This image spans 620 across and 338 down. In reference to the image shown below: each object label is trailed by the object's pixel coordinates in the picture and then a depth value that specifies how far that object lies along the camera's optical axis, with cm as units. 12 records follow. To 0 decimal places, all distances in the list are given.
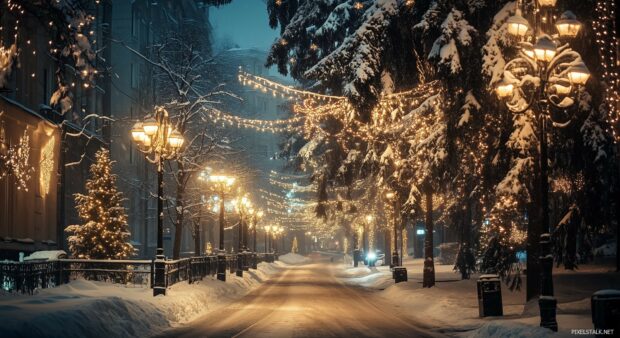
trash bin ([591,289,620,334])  1243
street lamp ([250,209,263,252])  6593
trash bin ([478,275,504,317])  2059
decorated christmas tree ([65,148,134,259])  3238
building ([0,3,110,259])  3198
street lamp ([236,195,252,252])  5112
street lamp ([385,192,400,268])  4087
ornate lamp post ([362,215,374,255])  6046
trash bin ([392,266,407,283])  3725
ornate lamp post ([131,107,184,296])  2317
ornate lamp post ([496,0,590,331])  1538
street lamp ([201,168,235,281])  3711
